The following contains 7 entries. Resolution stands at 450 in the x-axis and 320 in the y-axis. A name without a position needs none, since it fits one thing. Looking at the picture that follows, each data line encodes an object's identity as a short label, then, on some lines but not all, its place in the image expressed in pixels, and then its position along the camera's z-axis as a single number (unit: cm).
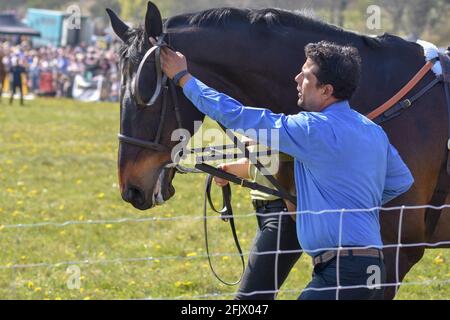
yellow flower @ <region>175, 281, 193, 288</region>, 1416
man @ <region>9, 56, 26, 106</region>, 5545
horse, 890
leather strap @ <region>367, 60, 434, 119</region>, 904
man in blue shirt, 741
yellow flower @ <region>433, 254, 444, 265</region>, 1504
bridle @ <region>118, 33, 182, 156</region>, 858
